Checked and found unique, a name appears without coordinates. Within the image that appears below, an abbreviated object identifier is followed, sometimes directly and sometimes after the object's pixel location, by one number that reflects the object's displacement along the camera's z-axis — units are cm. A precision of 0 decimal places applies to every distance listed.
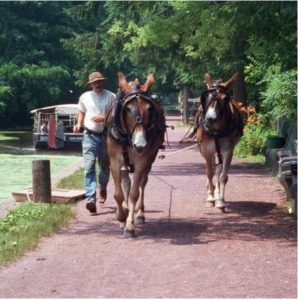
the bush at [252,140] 2644
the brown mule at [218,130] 1264
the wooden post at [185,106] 5745
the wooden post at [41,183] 1364
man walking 1227
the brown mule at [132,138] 1030
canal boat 3822
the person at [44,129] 3947
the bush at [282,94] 1501
